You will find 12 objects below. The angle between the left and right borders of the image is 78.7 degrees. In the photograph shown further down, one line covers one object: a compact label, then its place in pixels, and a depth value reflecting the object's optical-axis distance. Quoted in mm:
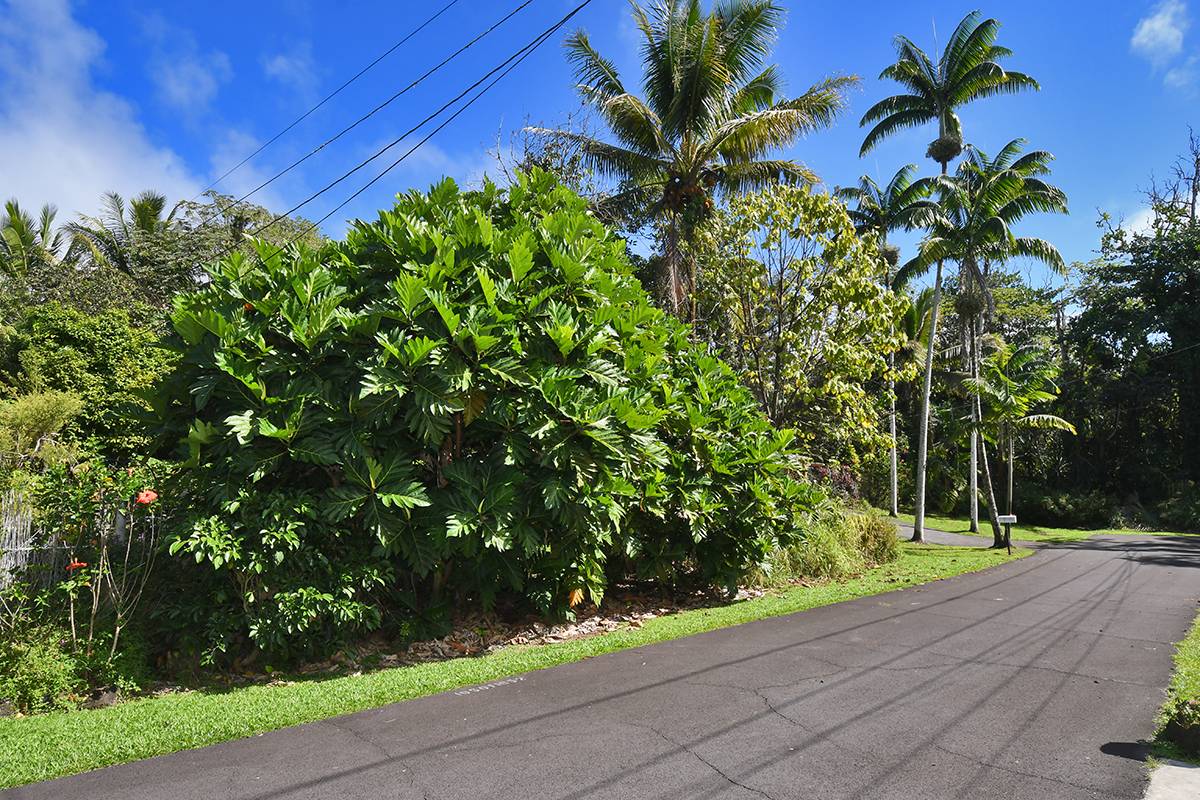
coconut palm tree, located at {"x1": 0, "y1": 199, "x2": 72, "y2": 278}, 25656
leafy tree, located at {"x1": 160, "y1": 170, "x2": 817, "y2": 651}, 6102
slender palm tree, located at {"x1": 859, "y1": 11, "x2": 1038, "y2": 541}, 23891
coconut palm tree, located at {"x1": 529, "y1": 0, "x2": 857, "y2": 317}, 16750
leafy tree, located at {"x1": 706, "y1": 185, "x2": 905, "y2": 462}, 15883
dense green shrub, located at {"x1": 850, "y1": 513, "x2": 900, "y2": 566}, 14798
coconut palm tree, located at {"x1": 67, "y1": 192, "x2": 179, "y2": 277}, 23227
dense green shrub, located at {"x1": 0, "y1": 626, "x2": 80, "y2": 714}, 5121
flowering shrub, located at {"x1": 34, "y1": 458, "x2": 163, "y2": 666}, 5730
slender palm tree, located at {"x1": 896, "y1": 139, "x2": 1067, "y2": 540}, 19797
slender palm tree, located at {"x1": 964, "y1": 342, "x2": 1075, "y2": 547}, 19578
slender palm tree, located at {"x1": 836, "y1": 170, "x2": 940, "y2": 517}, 21208
